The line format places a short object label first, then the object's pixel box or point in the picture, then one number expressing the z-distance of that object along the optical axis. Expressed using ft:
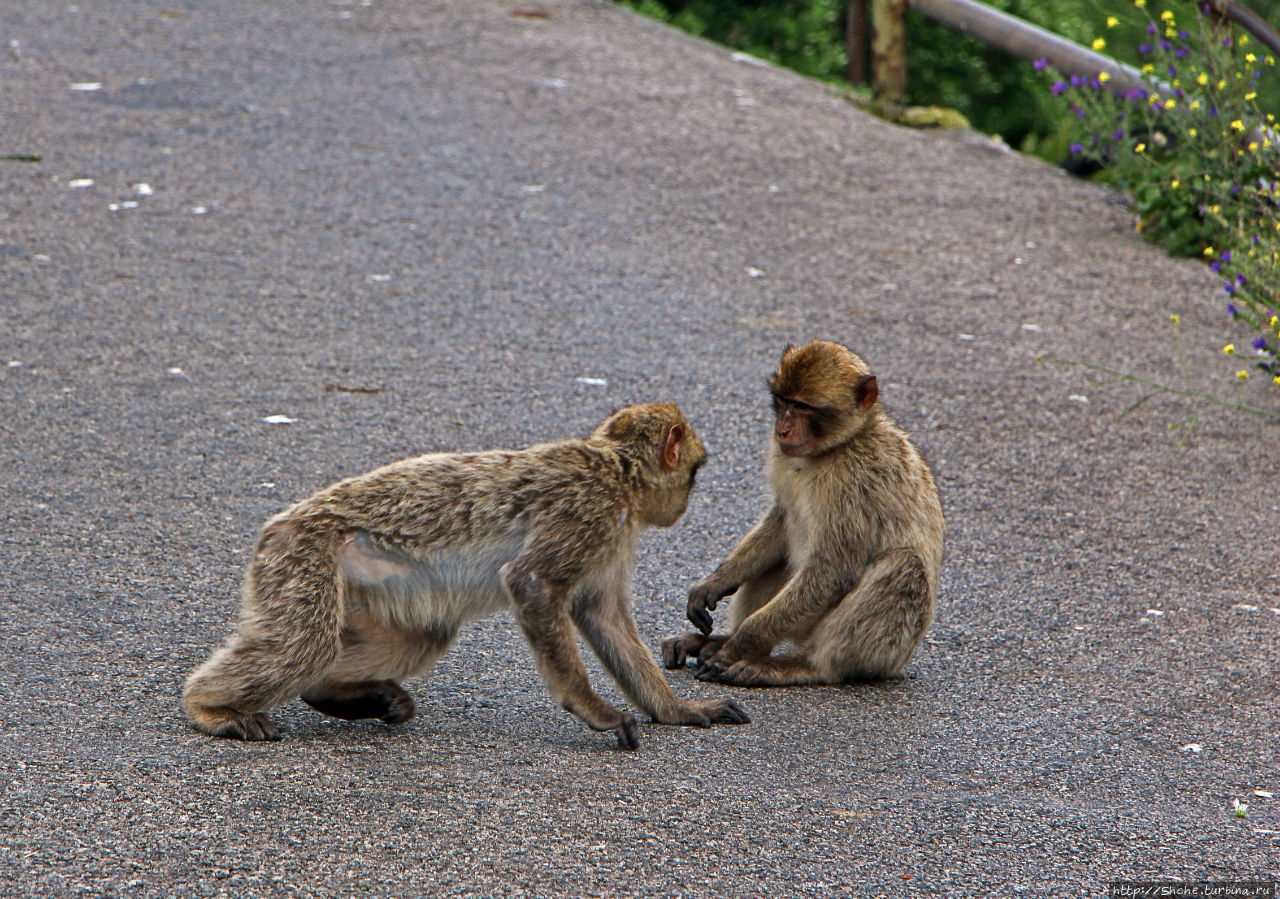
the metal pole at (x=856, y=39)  73.56
